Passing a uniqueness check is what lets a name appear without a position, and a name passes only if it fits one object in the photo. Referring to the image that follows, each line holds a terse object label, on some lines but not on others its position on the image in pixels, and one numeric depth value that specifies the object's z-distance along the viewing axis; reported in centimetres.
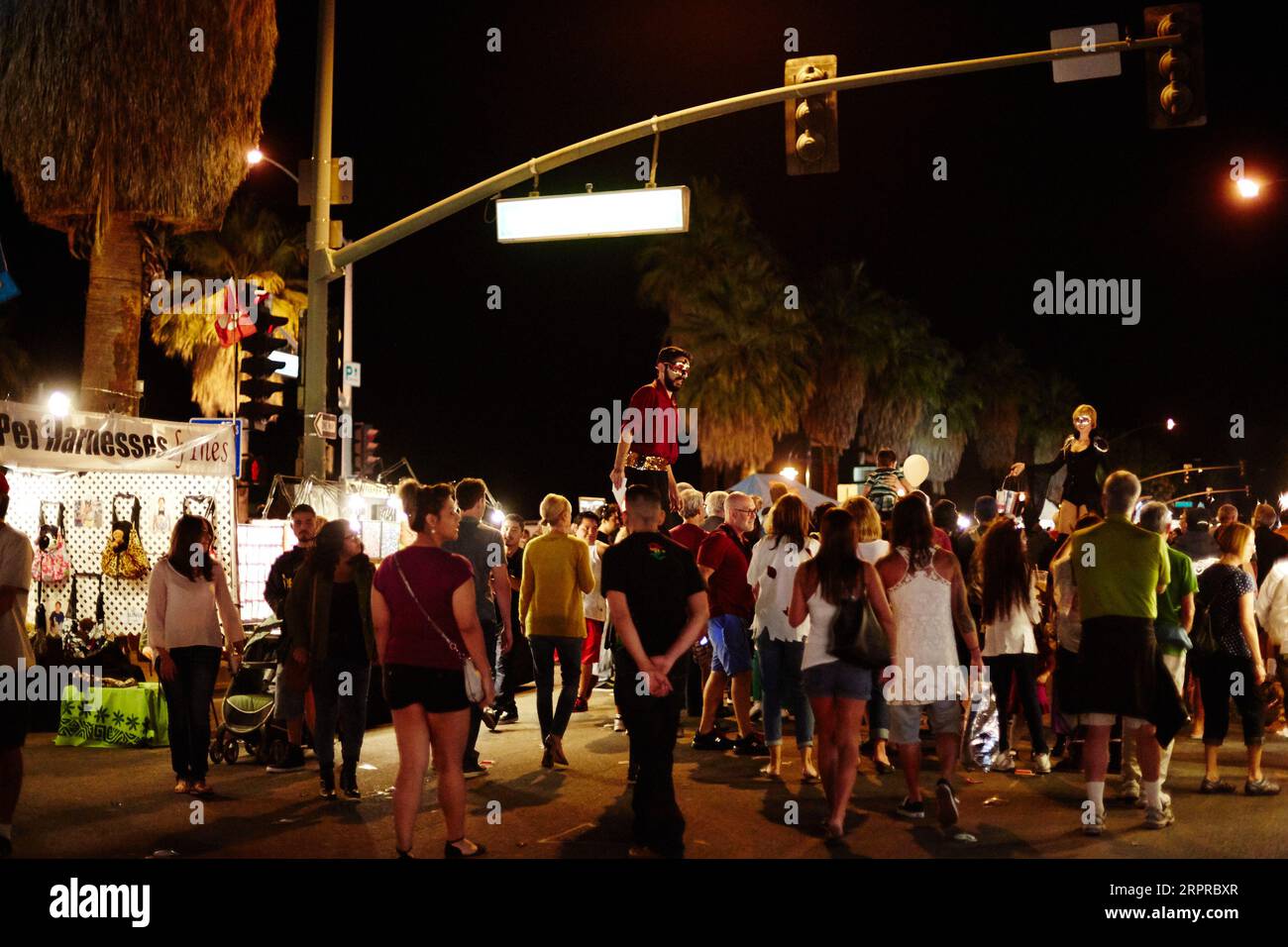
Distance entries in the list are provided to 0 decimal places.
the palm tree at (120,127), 1516
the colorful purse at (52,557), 1272
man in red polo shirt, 1048
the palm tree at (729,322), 3428
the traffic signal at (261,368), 1339
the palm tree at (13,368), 3522
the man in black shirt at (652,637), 667
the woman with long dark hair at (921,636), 785
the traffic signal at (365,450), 2623
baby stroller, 1045
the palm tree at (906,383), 4488
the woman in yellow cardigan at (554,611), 1010
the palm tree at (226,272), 2986
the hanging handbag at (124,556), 1278
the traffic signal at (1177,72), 1117
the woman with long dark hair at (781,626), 957
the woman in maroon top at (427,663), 667
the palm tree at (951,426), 5178
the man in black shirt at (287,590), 964
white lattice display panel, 1287
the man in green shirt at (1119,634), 769
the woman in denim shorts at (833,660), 748
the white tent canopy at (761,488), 2408
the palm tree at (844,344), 4197
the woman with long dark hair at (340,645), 886
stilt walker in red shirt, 968
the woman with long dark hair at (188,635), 870
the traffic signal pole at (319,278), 1323
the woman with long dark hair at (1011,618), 977
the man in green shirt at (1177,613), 845
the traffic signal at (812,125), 1187
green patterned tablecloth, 1149
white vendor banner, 1159
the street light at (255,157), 1685
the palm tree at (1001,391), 5609
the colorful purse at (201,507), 1313
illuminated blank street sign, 1233
